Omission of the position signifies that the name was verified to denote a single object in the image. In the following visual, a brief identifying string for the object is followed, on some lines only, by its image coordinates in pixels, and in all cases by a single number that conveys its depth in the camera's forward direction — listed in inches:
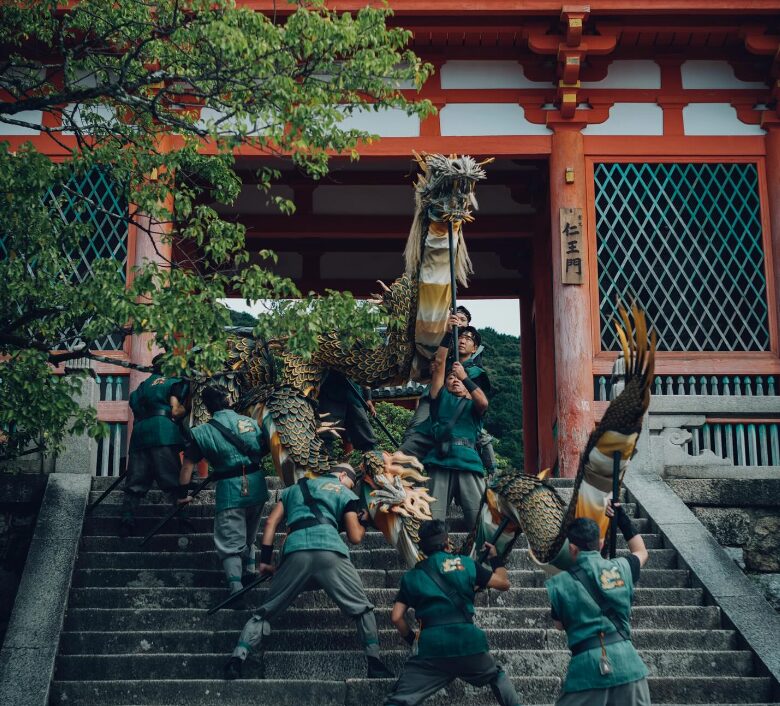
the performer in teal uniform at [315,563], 344.8
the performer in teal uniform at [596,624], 288.0
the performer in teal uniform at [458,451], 395.2
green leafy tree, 362.9
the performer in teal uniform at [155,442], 429.4
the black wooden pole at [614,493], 315.9
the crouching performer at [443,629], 316.2
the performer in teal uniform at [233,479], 384.5
